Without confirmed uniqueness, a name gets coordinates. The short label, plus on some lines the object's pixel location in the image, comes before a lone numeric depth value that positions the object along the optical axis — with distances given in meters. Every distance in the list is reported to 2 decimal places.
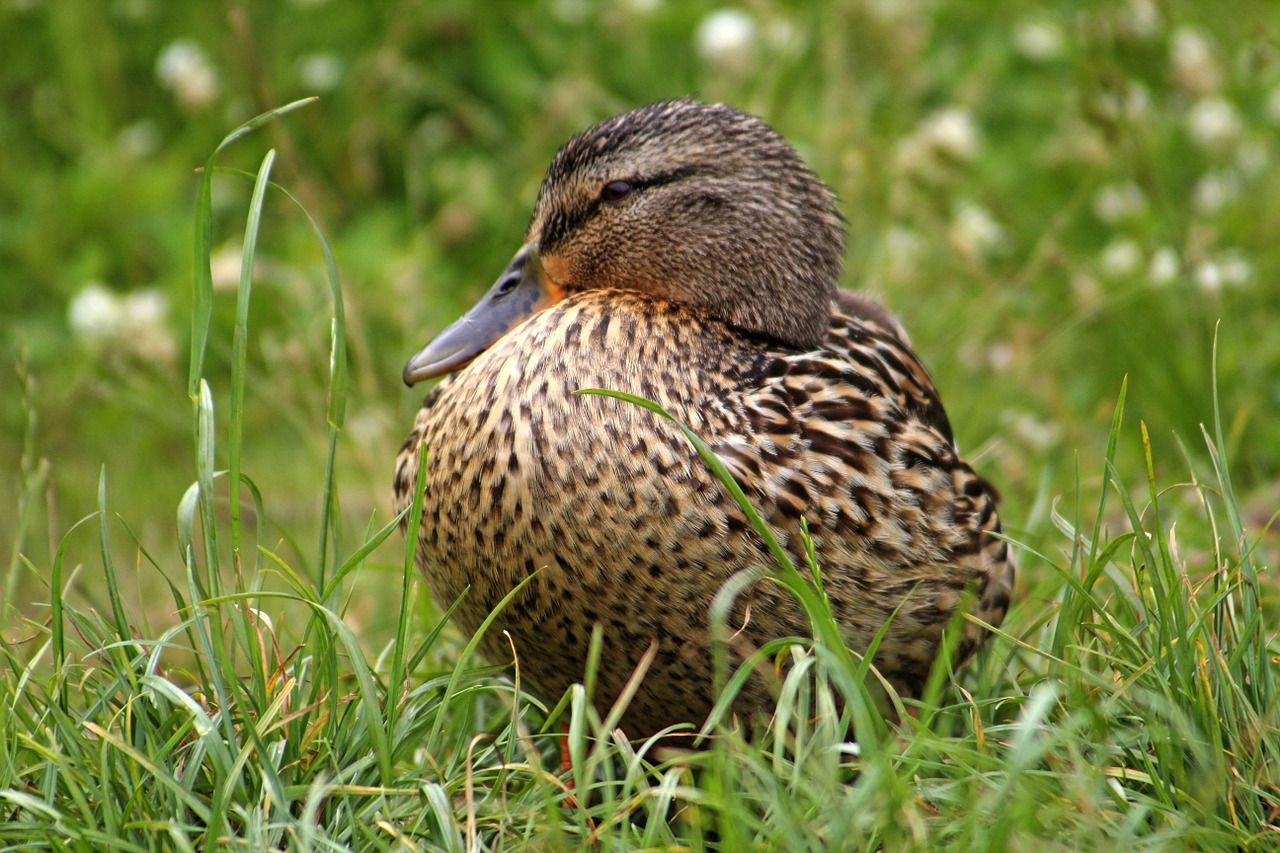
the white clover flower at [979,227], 9.21
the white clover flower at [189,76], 10.08
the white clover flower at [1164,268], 7.68
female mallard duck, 4.51
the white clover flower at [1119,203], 9.54
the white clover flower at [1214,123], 9.39
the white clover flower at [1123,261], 8.93
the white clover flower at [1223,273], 7.77
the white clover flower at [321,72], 10.80
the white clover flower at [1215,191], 9.30
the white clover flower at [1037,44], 11.27
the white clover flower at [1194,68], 8.73
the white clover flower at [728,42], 9.16
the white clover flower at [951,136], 8.48
